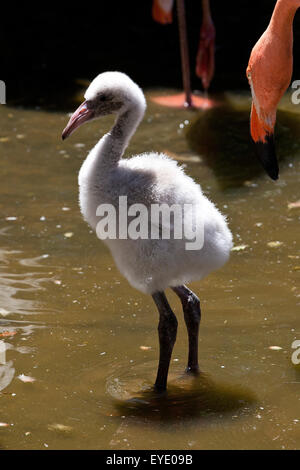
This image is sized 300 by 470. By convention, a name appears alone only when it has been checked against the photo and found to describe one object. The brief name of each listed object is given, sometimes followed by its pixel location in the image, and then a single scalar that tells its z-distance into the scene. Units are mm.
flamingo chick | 5918
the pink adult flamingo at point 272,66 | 5141
